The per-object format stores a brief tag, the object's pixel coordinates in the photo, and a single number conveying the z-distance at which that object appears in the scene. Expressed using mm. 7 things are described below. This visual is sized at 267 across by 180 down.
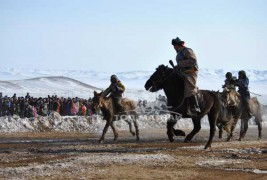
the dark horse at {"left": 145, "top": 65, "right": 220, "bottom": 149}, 17656
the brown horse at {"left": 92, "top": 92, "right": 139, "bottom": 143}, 22203
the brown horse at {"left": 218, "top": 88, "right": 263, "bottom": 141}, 22938
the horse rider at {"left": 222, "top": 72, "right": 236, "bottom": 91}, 24219
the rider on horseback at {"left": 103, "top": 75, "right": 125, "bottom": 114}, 23297
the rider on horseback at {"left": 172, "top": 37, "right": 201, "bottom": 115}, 17734
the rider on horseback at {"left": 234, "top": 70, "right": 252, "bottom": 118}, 24578
